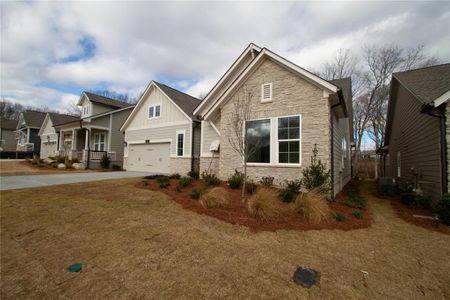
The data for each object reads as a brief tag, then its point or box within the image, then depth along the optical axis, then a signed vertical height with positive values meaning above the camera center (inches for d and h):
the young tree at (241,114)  348.5 +80.3
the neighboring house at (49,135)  996.6 +94.9
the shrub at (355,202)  273.7 -60.7
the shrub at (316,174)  280.6 -21.8
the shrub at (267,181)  319.9 -37.4
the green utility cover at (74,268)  126.7 -74.7
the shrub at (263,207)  208.5 -52.9
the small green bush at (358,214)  229.0 -63.3
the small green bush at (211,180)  360.9 -43.0
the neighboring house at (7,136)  1448.1 +119.5
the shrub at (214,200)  241.8 -53.3
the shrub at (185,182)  359.5 -48.9
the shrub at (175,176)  466.1 -47.8
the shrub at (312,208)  203.9 -52.3
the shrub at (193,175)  465.4 -43.9
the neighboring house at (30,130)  1215.6 +137.6
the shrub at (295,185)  290.7 -38.9
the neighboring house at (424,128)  251.4 +57.9
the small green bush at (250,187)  302.0 -46.2
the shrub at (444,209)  218.0 -51.7
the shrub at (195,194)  284.2 -54.2
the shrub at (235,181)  328.8 -39.5
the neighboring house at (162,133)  522.3 +67.1
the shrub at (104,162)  701.9 -27.9
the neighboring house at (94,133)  716.7 +85.4
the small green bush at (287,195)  261.3 -48.8
